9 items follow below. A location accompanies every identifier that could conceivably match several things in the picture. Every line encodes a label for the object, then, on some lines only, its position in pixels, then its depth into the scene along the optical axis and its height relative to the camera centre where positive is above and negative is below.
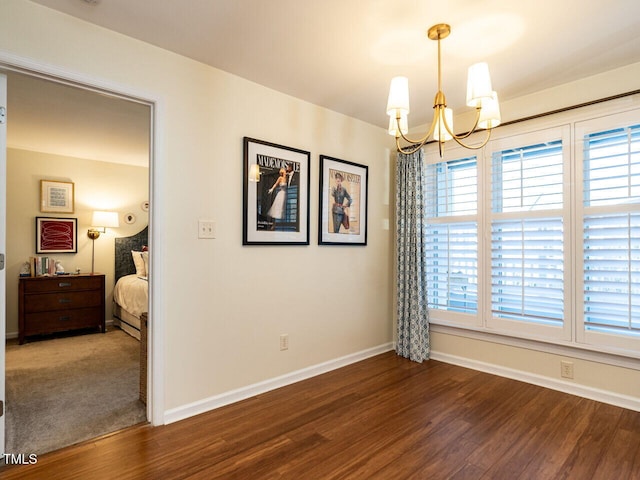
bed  4.39 -0.55
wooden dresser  4.21 -0.78
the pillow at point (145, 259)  5.32 -0.26
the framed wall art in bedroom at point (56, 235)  4.66 +0.09
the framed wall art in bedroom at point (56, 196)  4.70 +0.62
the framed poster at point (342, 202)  3.22 +0.40
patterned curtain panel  3.52 -0.16
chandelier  1.82 +0.78
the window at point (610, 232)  2.43 +0.10
